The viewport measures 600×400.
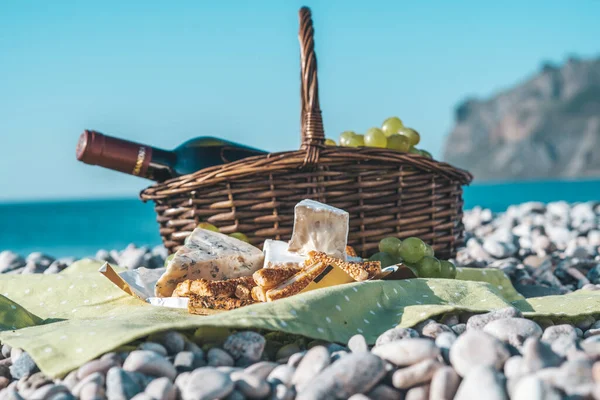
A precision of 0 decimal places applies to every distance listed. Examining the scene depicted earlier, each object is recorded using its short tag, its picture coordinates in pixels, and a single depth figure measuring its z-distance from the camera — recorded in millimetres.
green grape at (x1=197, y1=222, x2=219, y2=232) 794
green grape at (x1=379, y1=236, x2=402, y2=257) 761
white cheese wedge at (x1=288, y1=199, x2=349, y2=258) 676
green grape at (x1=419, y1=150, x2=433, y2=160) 913
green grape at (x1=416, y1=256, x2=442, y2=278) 759
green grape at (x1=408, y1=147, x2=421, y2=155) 901
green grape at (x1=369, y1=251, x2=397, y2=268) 756
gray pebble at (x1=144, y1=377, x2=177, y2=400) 482
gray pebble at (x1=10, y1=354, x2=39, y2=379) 560
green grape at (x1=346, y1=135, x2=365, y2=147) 906
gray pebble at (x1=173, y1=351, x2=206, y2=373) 540
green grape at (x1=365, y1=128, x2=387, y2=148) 889
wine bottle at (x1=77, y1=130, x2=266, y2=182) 821
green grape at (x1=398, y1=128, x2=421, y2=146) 918
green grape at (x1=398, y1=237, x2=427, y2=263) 753
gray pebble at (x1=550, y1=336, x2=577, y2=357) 518
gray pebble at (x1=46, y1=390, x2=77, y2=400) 497
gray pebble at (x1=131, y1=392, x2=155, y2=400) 476
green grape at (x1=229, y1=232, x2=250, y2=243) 778
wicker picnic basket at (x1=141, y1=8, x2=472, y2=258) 781
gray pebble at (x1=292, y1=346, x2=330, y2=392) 508
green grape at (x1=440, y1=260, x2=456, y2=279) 767
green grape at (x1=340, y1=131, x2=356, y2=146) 914
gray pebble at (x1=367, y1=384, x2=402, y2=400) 484
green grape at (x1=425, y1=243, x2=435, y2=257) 770
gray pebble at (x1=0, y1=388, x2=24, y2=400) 520
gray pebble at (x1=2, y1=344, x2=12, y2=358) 608
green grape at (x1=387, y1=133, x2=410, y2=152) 890
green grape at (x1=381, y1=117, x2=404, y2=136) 934
